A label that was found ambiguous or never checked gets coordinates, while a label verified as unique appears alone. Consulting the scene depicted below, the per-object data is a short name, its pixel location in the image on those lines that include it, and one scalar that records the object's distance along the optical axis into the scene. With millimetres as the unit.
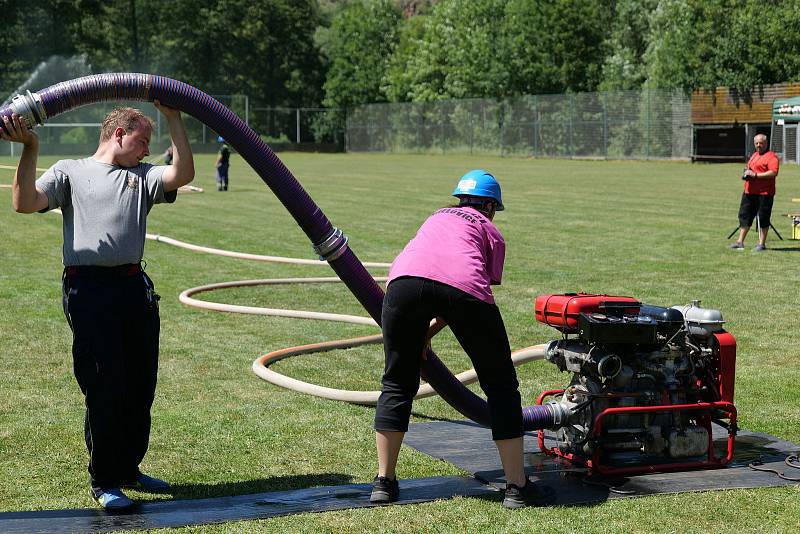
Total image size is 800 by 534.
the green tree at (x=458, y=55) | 83094
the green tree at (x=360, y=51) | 99000
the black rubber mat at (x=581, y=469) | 6375
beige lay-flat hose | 8344
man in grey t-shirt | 5898
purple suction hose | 5855
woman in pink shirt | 6059
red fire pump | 6590
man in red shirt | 19094
